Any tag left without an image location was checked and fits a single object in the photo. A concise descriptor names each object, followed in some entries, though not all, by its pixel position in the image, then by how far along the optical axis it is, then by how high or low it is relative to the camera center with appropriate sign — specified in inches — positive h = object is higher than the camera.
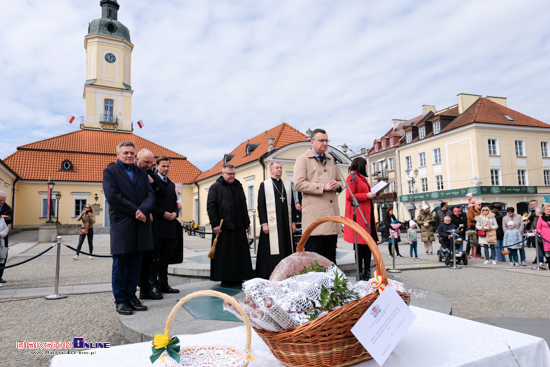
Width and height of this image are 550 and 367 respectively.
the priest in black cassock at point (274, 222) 203.2 -4.7
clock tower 1621.6 +644.0
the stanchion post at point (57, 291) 245.1 -48.6
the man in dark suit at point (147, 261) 186.7 -22.3
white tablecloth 48.3 -20.2
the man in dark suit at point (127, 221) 155.2 -1.2
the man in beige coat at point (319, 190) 167.9 +10.3
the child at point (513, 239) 391.9 -37.2
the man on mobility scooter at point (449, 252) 393.1 -49.0
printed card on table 43.1 -14.3
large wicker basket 45.0 -16.2
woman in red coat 183.3 +7.9
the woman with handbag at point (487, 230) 408.8 -26.7
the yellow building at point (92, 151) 1279.5 +265.5
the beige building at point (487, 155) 1244.5 +184.2
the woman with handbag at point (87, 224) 477.6 -5.8
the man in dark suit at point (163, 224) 198.5 -3.8
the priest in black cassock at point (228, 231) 208.4 -9.2
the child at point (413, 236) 463.5 -34.6
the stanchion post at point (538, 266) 357.7 -61.0
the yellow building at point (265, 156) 982.6 +166.9
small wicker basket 45.5 -18.5
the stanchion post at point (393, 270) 328.7 -55.6
